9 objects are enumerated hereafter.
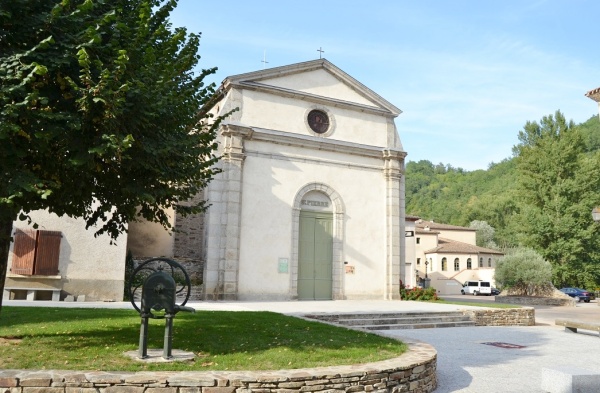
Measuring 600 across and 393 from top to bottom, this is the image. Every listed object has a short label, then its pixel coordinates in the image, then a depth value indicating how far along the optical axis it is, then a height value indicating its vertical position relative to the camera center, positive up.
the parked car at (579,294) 36.94 -1.26
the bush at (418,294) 21.59 -0.92
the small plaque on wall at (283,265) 19.31 +0.21
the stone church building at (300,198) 18.78 +3.03
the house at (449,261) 53.53 +1.62
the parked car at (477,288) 47.88 -1.27
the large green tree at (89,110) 6.07 +2.09
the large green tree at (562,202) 39.22 +6.34
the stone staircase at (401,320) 13.84 -1.41
